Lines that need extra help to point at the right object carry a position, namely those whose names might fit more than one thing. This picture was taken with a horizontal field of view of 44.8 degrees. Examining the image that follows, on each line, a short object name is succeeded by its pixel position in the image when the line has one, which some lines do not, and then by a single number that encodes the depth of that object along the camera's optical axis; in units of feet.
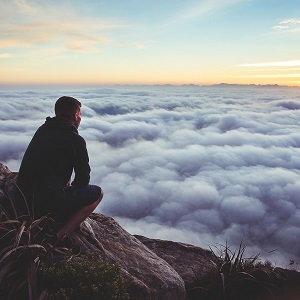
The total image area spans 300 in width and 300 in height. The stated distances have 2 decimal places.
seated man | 13.20
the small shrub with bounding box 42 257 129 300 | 11.21
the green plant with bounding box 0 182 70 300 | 11.69
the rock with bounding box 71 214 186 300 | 15.05
